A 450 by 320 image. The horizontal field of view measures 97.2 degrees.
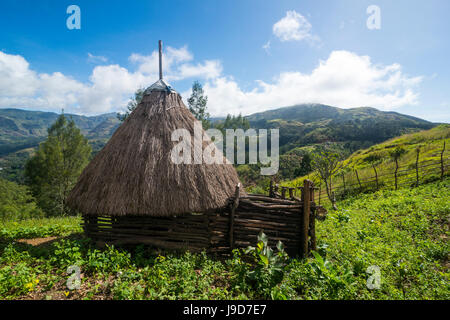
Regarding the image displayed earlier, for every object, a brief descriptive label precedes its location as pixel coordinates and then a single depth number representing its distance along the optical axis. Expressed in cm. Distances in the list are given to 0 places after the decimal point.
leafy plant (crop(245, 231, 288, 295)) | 354
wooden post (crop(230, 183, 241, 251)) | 508
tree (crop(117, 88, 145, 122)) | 1829
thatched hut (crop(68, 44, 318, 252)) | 485
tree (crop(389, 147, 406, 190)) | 1924
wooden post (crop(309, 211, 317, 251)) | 502
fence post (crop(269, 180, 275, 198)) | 788
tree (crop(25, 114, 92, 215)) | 1664
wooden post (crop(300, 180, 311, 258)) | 492
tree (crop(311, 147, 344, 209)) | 1182
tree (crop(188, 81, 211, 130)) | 2306
